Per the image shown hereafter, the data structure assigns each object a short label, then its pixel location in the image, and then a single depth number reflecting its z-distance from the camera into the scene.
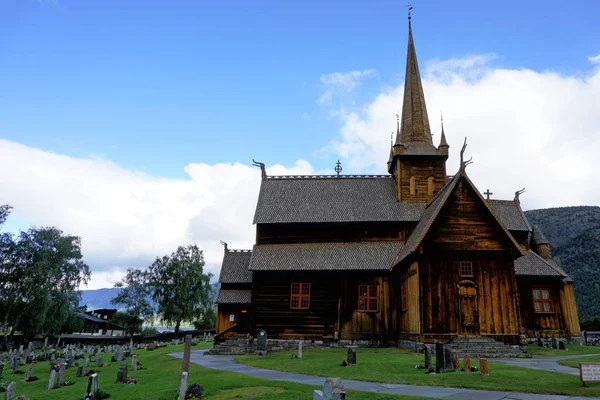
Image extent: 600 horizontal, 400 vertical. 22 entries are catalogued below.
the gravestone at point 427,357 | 16.63
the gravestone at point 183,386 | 12.48
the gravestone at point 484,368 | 14.55
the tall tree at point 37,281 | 42.72
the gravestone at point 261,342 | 26.77
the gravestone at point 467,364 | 15.61
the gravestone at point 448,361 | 16.30
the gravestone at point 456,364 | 16.12
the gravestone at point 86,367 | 23.67
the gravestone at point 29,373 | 22.59
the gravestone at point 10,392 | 14.03
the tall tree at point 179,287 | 56.81
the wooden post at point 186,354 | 13.16
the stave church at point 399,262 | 24.25
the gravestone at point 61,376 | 19.67
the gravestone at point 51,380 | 19.06
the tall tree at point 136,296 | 58.28
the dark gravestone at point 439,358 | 15.73
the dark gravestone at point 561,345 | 27.83
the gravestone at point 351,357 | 18.33
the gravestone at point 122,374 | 18.22
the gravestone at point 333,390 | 6.70
